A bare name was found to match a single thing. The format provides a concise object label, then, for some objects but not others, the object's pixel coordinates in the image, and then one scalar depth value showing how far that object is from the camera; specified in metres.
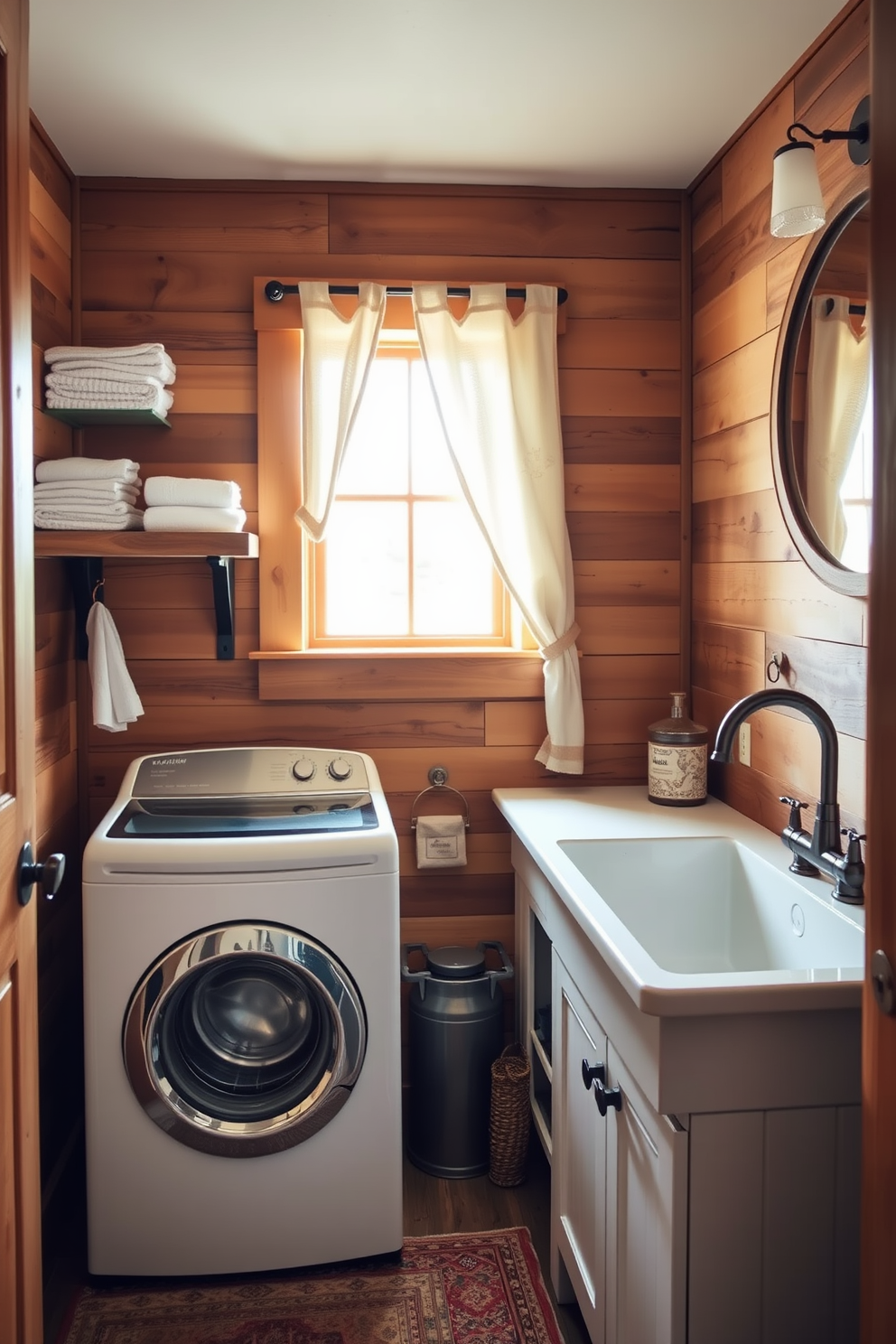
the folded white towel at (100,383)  2.36
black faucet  1.66
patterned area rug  2.00
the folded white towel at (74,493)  2.33
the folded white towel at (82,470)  2.33
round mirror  1.76
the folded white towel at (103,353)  2.35
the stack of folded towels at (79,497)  2.33
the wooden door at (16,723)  1.41
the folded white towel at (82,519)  2.33
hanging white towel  2.43
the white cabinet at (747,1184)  1.37
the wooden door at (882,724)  1.03
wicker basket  2.45
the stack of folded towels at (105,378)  2.36
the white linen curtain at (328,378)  2.55
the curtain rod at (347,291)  2.56
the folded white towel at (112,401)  2.37
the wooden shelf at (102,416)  2.38
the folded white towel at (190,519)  2.36
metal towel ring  2.70
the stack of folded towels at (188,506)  2.36
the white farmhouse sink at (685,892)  1.57
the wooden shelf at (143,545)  2.30
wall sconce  1.65
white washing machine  2.05
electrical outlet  2.36
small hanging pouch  2.66
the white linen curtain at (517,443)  2.58
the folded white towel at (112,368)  2.36
